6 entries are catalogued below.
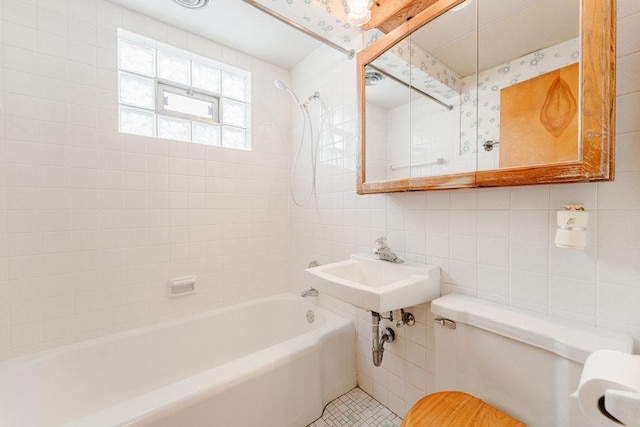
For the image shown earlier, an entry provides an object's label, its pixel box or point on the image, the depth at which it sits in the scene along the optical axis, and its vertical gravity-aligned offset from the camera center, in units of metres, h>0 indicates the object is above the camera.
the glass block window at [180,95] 1.65 +0.81
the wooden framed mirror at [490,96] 0.75 +0.44
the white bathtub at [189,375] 1.04 -0.84
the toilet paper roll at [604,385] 0.51 -0.35
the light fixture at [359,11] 1.32 +1.02
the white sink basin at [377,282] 1.00 -0.33
